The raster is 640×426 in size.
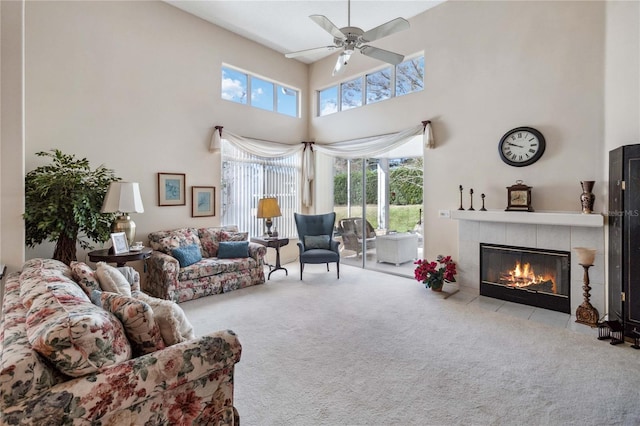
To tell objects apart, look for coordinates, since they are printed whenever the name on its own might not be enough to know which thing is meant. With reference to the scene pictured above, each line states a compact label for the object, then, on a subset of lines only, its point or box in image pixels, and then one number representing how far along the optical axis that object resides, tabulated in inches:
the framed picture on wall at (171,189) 188.1
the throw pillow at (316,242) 212.7
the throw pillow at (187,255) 170.2
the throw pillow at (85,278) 86.0
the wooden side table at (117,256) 141.4
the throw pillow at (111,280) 88.6
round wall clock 155.0
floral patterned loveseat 160.9
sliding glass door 227.3
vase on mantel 134.8
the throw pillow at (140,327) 60.3
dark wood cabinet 111.3
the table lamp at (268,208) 208.1
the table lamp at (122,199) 141.2
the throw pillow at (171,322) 65.1
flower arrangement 176.2
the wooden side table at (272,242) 207.2
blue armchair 200.2
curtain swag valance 206.7
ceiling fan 117.6
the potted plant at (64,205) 128.9
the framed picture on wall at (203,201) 203.2
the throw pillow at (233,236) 203.8
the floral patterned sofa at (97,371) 45.2
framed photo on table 145.3
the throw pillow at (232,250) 189.9
